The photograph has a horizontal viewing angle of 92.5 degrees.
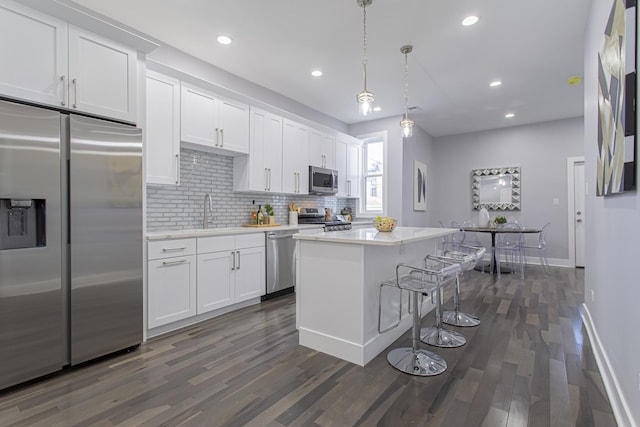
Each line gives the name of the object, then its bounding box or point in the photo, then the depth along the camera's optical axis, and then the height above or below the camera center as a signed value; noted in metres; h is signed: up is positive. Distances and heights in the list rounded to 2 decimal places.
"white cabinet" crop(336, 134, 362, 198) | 5.63 +0.92
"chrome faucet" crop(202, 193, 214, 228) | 3.72 +0.05
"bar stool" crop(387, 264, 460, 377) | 2.15 -1.07
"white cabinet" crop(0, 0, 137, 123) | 1.98 +1.06
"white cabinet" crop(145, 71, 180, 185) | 2.96 +0.82
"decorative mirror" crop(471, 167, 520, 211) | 6.54 +0.53
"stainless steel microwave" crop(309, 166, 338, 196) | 4.96 +0.54
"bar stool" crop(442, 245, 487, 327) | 2.79 -1.08
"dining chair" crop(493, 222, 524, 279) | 5.47 -0.61
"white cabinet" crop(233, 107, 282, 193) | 4.01 +0.73
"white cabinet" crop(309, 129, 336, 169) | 5.03 +1.08
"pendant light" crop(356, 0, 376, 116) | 2.55 +0.97
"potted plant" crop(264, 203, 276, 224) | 4.43 -0.01
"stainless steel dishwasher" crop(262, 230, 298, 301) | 3.86 -0.66
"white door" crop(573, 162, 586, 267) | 5.91 +0.01
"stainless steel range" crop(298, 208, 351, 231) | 4.88 -0.13
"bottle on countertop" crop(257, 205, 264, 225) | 4.32 -0.07
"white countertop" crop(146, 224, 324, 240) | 2.73 -0.21
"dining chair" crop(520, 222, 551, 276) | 5.33 -0.75
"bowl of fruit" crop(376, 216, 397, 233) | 2.91 -0.11
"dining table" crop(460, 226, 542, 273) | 5.32 -0.31
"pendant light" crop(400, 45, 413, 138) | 3.28 +0.97
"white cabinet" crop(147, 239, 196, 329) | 2.69 -0.63
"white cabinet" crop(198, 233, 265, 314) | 3.11 -0.63
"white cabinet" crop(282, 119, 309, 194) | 4.54 +0.83
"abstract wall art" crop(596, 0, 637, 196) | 1.43 +0.60
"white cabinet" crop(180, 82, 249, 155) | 3.29 +1.06
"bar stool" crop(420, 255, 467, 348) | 2.60 -1.10
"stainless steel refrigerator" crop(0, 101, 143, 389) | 1.94 -0.20
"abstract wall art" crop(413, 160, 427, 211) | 6.30 +0.57
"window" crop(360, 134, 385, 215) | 6.07 +0.76
